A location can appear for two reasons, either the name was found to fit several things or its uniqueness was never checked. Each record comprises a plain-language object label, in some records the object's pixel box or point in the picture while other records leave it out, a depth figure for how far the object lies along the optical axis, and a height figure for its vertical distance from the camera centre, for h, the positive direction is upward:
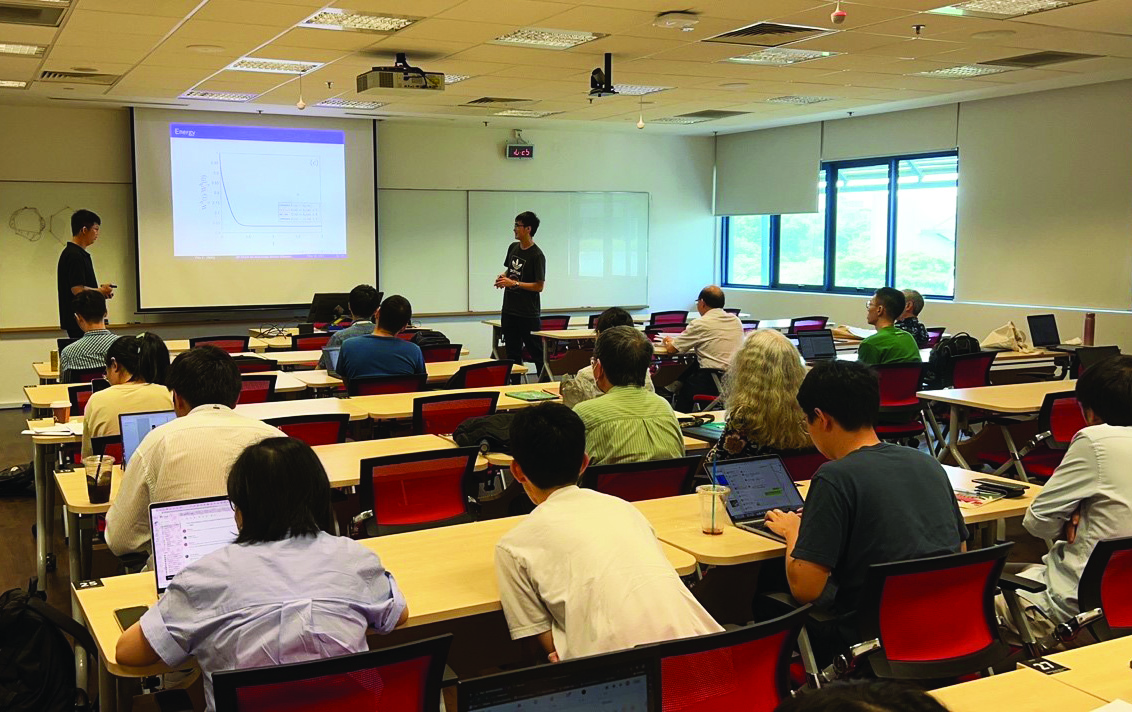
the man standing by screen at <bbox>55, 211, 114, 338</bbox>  8.40 -0.04
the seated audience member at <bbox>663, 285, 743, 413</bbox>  7.98 -0.61
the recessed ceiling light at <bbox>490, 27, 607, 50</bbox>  7.25 +1.59
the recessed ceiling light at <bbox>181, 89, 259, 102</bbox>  10.25 +1.67
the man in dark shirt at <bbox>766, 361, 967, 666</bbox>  2.75 -0.67
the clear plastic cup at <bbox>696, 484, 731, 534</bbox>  3.23 -0.76
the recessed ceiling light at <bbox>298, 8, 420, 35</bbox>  6.66 +1.58
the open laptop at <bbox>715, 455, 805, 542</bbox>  3.35 -0.74
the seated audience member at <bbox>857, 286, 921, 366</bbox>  7.02 -0.51
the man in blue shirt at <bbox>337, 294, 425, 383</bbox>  6.13 -0.51
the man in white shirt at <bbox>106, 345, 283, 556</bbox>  3.13 -0.60
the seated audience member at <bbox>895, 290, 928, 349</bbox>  8.31 -0.45
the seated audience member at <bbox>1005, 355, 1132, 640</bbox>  3.04 -0.70
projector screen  11.23 +0.62
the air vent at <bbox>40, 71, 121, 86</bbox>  8.89 +1.61
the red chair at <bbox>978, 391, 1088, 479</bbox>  5.44 -0.92
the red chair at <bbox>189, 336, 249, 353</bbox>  8.84 -0.67
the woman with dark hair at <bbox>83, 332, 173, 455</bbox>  4.36 -0.52
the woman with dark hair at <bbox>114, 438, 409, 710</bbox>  2.08 -0.66
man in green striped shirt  3.95 -0.57
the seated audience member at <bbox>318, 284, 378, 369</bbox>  6.96 -0.32
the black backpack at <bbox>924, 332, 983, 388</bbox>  7.42 -0.66
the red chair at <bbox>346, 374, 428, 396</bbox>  6.04 -0.70
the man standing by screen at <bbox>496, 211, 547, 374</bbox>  9.42 -0.22
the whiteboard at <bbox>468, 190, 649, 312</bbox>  13.32 +0.26
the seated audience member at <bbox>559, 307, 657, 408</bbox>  5.02 -0.60
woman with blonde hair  4.02 -0.55
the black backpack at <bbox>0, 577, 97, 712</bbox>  2.71 -1.04
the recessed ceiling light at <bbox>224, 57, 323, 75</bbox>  8.34 +1.62
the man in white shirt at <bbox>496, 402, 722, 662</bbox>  2.19 -0.67
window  11.70 +0.36
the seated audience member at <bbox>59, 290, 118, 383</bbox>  5.98 -0.47
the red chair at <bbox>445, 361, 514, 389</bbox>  6.64 -0.72
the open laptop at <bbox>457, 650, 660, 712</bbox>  1.61 -0.67
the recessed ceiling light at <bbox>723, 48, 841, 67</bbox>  8.01 +1.62
